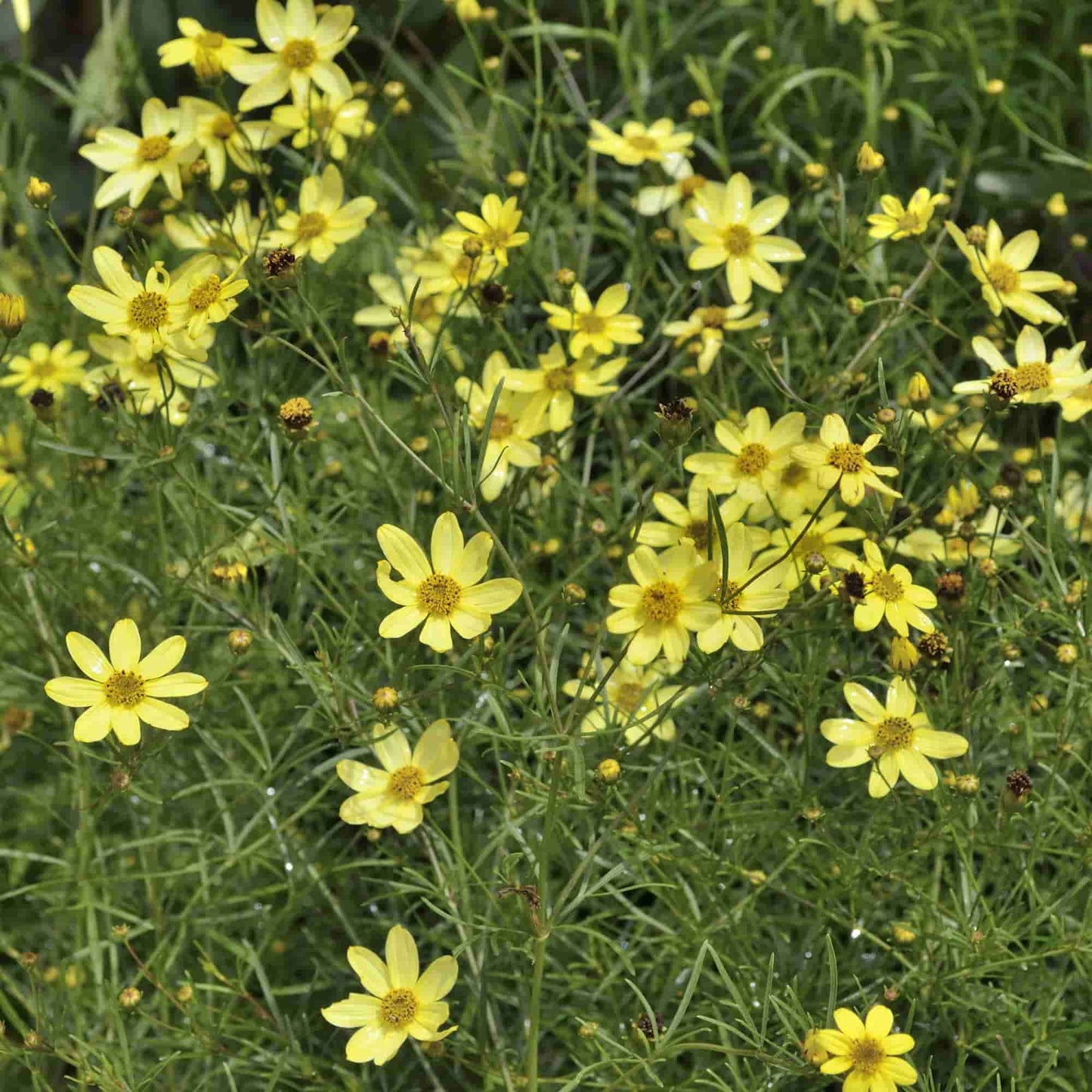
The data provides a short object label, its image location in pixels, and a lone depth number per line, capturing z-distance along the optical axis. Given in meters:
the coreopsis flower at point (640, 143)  1.94
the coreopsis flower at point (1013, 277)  1.87
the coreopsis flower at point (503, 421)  1.87
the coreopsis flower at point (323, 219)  1.89
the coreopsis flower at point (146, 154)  1.91
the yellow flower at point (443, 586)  1.79
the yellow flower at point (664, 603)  1.78
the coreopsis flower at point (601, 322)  1.88
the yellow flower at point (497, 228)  1.86
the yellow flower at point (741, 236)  1.90
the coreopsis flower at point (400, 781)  1.81
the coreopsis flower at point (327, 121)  1.91
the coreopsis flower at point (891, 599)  1.79
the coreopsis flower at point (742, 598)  1.78
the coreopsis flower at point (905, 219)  1.86
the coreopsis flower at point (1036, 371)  1.84
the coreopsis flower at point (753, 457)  1.83
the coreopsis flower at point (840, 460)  1.79
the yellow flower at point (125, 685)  1.79
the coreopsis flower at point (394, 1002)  1.79
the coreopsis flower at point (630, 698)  1.83
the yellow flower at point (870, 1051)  1.76
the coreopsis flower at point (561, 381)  1.88
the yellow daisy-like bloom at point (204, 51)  1.90
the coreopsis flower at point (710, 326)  1.91
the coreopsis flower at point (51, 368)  1.96
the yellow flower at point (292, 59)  1.91
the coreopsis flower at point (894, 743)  1.80
